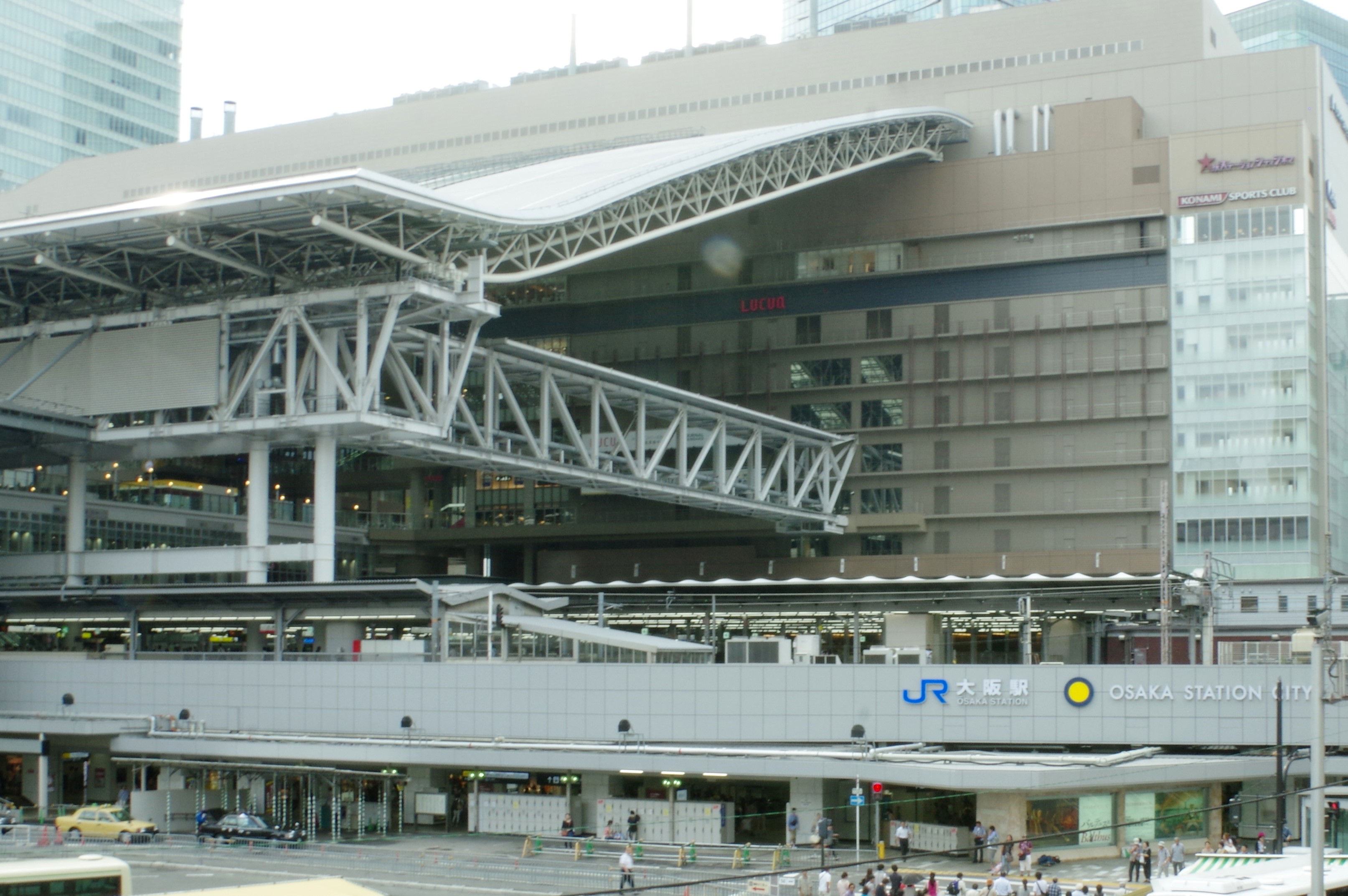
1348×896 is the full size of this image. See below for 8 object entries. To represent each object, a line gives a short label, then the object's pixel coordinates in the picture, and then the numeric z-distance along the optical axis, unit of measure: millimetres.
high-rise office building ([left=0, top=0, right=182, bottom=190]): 178625
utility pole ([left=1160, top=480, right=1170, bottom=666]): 57384
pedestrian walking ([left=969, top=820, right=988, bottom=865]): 45969
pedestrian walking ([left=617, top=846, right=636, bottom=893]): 41062
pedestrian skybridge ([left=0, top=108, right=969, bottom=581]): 61656
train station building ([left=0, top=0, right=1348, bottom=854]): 53750
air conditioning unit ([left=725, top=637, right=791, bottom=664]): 61219
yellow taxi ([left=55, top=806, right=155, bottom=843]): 50688
